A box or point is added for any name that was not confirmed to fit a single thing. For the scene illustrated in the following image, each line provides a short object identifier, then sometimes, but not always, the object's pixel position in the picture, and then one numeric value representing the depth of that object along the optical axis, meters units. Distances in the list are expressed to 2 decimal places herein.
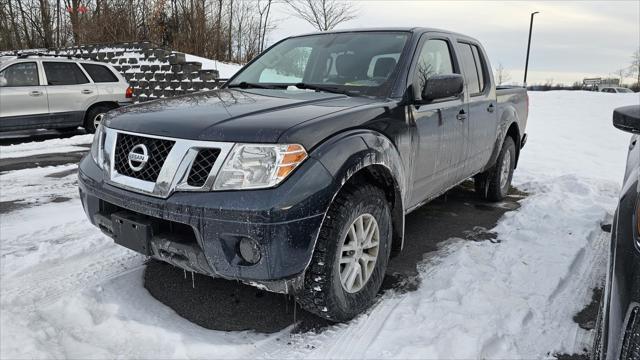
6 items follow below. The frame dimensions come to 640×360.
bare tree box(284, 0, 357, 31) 23.81
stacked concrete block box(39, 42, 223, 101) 11.45
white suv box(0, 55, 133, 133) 8.61
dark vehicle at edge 1.37
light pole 24.64
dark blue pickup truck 2.11
